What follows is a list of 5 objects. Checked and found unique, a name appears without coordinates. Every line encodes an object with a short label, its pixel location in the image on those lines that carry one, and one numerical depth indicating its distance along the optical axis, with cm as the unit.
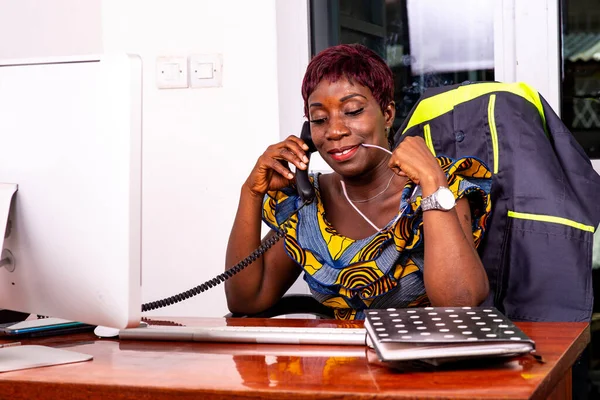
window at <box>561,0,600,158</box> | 266
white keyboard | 127
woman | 162
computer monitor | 108
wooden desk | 96
